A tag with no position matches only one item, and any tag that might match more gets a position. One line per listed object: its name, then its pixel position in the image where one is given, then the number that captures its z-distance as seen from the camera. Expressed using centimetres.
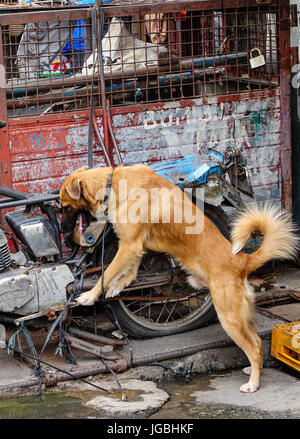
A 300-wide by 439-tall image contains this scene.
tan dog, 537
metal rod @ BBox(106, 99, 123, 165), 679
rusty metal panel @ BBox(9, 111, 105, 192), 669
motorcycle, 562
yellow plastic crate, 545
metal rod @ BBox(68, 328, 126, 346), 577
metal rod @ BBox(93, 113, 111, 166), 668
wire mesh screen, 687
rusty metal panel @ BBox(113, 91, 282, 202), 711
